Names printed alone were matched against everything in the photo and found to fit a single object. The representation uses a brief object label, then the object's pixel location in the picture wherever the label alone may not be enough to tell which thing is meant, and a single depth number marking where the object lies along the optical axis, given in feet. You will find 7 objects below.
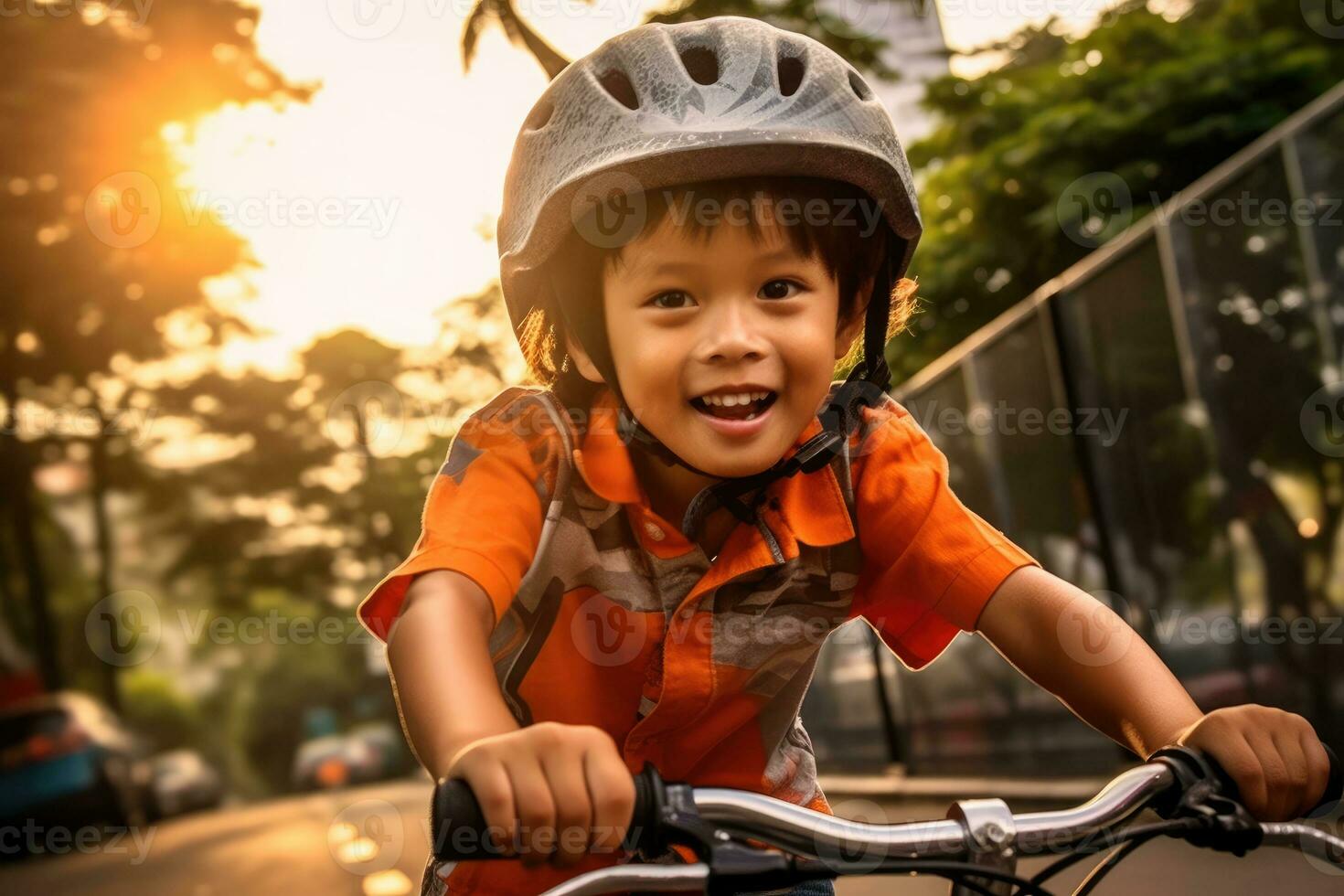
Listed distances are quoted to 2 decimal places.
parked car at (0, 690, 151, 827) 49.96
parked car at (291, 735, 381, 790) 107.45
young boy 7.52
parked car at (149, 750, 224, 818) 101.40
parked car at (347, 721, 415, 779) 133.49
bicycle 5.13
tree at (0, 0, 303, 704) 46.83
